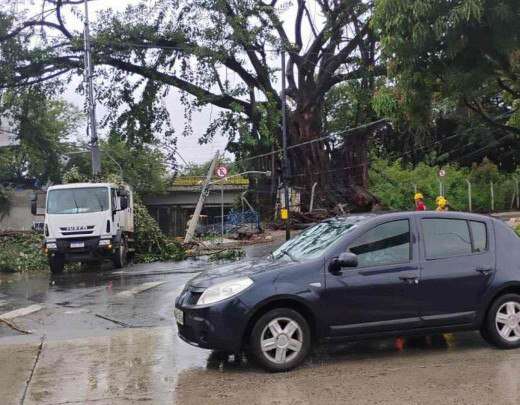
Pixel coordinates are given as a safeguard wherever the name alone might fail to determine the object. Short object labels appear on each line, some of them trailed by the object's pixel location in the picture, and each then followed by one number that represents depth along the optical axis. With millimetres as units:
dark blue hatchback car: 6230
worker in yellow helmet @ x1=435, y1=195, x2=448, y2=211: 14688
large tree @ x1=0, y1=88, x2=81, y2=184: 30756
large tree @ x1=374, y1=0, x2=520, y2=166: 8281
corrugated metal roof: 50506
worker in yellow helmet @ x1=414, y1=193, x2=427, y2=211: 14053
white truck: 17797
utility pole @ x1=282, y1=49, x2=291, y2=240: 24881
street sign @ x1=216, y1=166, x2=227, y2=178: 25850
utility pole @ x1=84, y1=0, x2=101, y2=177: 24938
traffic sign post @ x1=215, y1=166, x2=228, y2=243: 25859
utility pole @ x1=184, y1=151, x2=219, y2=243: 24150
